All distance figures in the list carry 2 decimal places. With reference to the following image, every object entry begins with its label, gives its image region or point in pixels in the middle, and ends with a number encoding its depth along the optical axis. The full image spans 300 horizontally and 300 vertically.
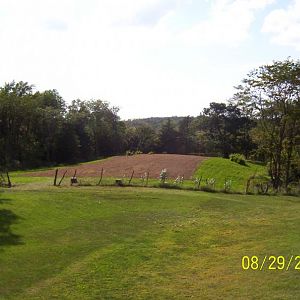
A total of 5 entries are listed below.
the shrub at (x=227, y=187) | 37.88
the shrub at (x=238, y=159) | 60.92
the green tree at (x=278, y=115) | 42.47
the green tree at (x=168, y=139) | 110.12
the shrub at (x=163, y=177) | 40.41
